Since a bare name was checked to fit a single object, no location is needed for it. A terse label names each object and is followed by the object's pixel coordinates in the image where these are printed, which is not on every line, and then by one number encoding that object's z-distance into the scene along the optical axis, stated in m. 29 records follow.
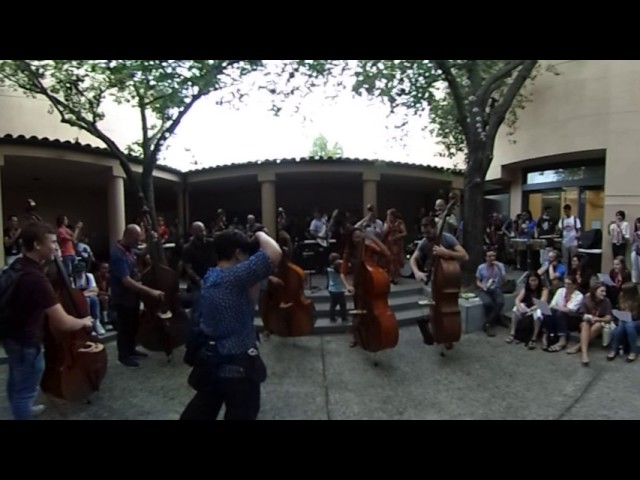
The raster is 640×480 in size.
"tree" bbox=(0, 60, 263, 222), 6.25
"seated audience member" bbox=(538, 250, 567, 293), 5.91
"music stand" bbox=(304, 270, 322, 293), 7.31
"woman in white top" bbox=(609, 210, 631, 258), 8.06
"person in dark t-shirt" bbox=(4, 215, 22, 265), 6.34
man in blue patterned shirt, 2.12
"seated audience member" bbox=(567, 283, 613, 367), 4.79
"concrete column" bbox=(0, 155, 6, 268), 6.27
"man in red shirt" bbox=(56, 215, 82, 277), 5.63
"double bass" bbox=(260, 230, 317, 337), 4.91
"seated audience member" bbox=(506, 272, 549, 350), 5.24
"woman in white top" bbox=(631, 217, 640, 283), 7.33
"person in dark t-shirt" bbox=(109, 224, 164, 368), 4.11
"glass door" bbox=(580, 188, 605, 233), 9.62
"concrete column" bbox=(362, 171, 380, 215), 10.54
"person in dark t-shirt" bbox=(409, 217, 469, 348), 4.43
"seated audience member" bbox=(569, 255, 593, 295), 5.27
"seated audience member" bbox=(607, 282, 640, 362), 4.61
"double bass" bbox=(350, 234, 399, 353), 4.20
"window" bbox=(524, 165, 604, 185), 9.67
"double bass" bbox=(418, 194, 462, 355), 4.45
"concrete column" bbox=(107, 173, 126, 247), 8.24
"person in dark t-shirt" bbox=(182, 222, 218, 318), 4.77
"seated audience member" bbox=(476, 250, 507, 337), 5.88
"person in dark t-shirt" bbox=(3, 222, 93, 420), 2.47
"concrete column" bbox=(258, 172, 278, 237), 10.17
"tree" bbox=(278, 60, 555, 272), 7.04
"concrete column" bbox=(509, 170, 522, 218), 11.58
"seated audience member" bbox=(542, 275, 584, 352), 5.05
